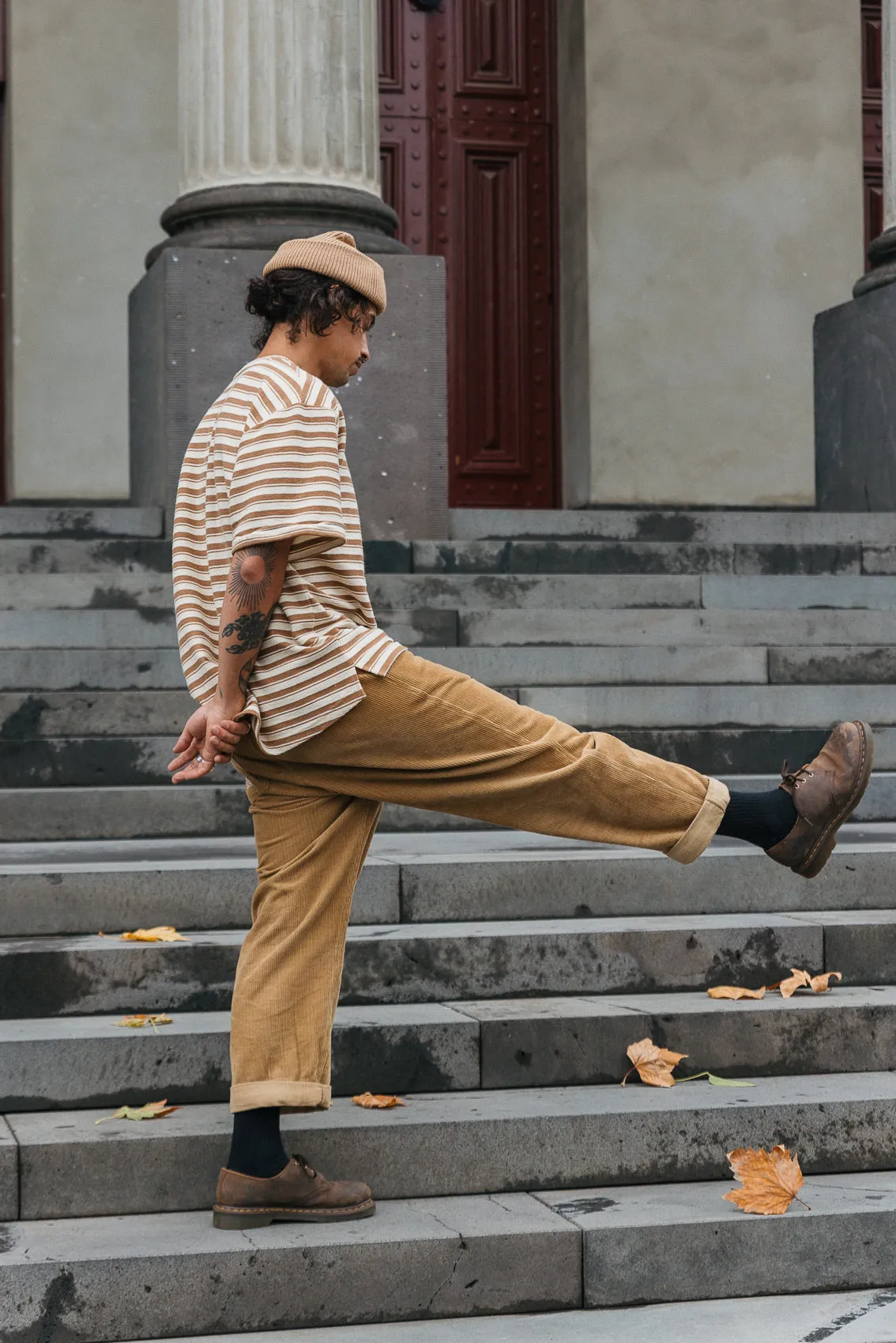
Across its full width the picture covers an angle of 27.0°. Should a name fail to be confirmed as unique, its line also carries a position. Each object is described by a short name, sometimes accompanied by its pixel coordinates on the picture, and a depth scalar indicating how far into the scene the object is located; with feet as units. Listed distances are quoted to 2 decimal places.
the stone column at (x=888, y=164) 29.86
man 10.64
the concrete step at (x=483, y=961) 13.92
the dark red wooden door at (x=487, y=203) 35.58
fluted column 25.62
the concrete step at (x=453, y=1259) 10.82
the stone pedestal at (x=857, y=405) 30.27
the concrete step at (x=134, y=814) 17.75
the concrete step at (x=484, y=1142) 11.95
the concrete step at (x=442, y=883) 14.93
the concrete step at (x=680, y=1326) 10.84
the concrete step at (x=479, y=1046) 12.89
